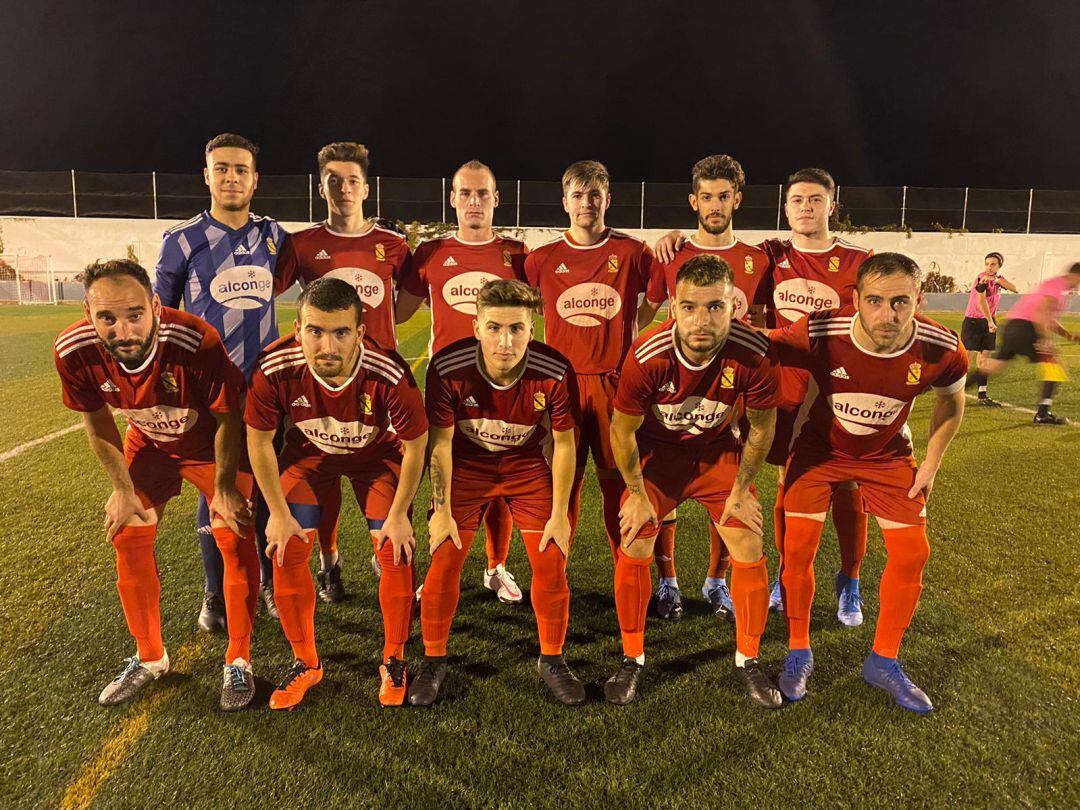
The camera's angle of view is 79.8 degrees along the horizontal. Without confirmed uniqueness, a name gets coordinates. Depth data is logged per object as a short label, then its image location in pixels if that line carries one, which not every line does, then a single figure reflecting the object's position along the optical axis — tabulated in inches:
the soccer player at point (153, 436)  95.8
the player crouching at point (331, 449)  94.5
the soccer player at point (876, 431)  100.4
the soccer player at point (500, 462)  99.9
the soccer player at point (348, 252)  129.4
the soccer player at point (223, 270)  119.4
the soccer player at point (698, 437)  97.7
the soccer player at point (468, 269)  130.3
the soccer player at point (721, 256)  124.8
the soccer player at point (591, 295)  125.3
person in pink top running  227.0
